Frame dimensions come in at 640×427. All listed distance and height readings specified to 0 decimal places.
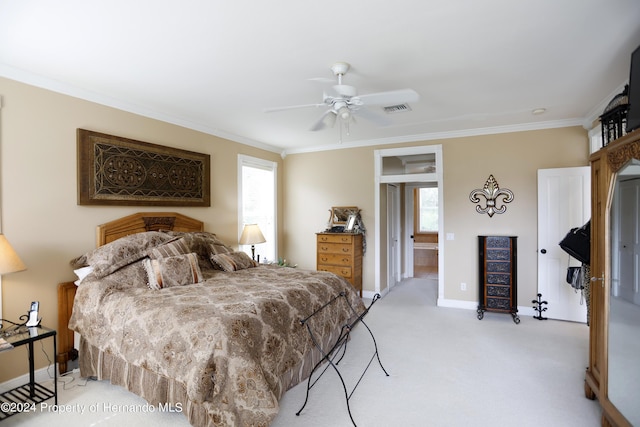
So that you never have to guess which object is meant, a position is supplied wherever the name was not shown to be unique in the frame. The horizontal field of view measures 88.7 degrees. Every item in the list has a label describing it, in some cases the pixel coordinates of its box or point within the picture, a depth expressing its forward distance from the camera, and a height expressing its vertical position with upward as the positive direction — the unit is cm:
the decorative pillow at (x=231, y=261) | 381 -59
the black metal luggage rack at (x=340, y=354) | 269 -144
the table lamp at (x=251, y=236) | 497 -37
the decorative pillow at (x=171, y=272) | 301 -57
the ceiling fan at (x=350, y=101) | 247 +88
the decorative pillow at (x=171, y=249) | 324 -38
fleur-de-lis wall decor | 481 +21
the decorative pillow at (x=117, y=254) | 296 -39
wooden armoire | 198 -37
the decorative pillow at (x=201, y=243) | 382 -38
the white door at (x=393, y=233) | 616 -44
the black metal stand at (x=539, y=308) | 450 -136
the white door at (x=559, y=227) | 432 -23
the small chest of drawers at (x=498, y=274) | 451 -90
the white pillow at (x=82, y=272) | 300 -55
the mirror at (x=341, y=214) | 577 -5
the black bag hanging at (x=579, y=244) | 290 -31
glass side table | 238 -144
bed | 196 -81
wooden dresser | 539 -74
